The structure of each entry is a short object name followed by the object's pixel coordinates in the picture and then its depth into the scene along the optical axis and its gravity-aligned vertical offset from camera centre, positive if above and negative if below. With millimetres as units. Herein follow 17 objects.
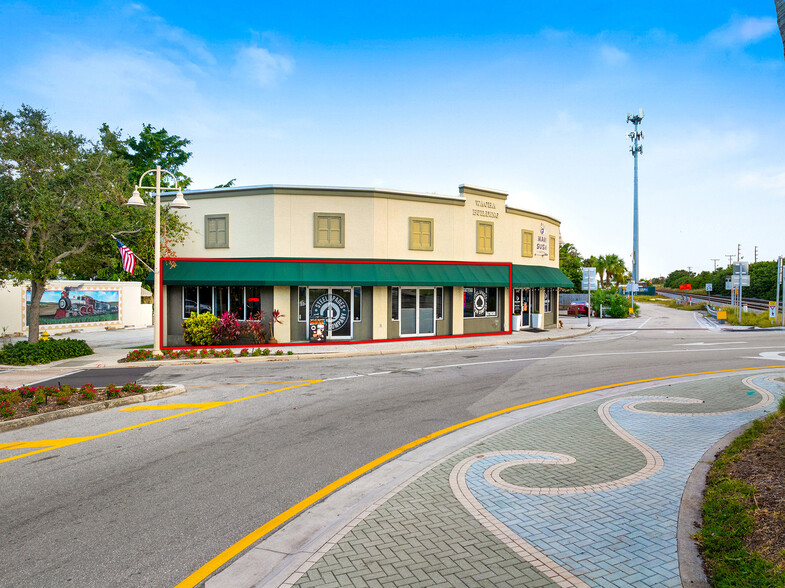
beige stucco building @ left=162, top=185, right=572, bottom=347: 23156 +1156
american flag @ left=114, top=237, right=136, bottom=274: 18297 +1041
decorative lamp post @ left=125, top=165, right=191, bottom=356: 17938 +547
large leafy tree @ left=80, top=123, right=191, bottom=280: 20688 +2239
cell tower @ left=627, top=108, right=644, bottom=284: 77400 +21301
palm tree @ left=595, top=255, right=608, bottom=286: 88812 +4306
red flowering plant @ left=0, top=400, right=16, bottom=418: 9851 -2369
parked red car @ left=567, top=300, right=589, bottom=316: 50409 -1990
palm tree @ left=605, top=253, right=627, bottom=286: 89562 +3987
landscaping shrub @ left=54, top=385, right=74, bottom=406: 10758 -2323
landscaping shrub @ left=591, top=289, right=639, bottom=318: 48438 -1374
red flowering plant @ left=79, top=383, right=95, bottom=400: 11281 -2324
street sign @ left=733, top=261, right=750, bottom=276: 39188 +1724
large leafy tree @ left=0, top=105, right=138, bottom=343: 18000 +3110
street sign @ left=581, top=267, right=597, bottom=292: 35938 +775
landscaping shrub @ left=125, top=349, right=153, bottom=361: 18495 -2452
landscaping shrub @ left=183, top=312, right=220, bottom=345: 21766 -1760
